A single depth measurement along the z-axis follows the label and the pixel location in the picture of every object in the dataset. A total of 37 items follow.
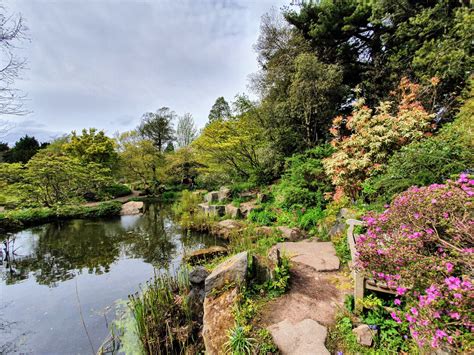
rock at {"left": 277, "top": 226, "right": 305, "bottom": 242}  5.04
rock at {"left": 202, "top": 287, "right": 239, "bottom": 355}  2.17
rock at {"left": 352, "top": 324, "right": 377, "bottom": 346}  1.88
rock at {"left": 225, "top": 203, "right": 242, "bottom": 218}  7.73
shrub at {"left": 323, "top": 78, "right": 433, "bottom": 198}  4.73
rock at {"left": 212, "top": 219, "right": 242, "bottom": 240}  6.62
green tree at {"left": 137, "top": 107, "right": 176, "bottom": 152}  23.42
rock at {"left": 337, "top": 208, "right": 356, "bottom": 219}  4.07
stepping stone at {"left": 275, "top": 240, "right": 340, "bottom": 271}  3.34
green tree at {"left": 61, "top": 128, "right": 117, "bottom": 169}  14.90
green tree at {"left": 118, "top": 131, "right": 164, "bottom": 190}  16.41
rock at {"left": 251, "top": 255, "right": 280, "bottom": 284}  2.87
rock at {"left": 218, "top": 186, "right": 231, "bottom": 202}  9.36
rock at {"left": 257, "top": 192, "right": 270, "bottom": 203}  7.83
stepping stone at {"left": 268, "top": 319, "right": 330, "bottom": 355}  1.88
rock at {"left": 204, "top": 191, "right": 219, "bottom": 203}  9.72
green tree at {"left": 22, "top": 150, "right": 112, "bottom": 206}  7.64
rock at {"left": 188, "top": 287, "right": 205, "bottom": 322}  3.08
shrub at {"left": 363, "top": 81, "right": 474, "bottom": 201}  3.07
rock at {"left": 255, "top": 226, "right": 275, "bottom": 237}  5.44
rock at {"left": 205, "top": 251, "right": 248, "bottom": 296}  2.77
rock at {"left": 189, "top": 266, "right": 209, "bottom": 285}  3.47
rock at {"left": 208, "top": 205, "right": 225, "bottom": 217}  8.21
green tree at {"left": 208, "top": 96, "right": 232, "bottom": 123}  20.33
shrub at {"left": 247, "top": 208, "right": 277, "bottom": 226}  6.43
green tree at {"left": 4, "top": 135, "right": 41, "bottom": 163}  21.94
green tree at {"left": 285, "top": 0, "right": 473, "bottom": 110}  5.46
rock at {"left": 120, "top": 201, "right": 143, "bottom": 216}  11.33
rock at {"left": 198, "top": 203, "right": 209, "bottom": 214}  8.69
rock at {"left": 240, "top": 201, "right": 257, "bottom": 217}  7.54
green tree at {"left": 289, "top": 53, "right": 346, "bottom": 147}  7.15
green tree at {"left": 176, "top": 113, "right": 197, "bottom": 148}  22.81
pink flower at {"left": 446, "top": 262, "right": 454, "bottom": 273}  1.43
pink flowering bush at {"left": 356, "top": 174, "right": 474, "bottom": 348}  1.32
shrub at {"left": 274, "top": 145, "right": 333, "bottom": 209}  6.03
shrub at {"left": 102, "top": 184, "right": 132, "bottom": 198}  16.42
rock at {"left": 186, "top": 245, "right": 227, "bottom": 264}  4.85
